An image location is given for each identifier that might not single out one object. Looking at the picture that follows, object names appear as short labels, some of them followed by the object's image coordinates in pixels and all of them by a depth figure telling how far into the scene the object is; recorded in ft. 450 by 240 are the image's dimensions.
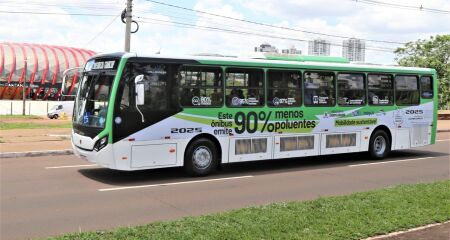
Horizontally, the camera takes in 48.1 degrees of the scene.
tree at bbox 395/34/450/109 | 144.75
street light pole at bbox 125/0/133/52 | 71.41
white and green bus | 34.60
